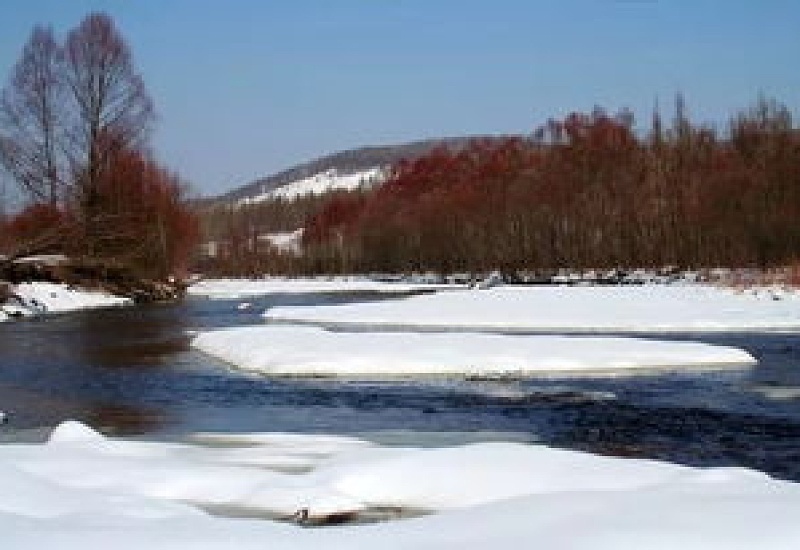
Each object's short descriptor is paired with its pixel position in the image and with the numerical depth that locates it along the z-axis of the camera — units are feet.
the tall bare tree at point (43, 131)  171.22
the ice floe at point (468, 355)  70.74
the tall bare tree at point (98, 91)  176.65
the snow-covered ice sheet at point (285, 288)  230.68
